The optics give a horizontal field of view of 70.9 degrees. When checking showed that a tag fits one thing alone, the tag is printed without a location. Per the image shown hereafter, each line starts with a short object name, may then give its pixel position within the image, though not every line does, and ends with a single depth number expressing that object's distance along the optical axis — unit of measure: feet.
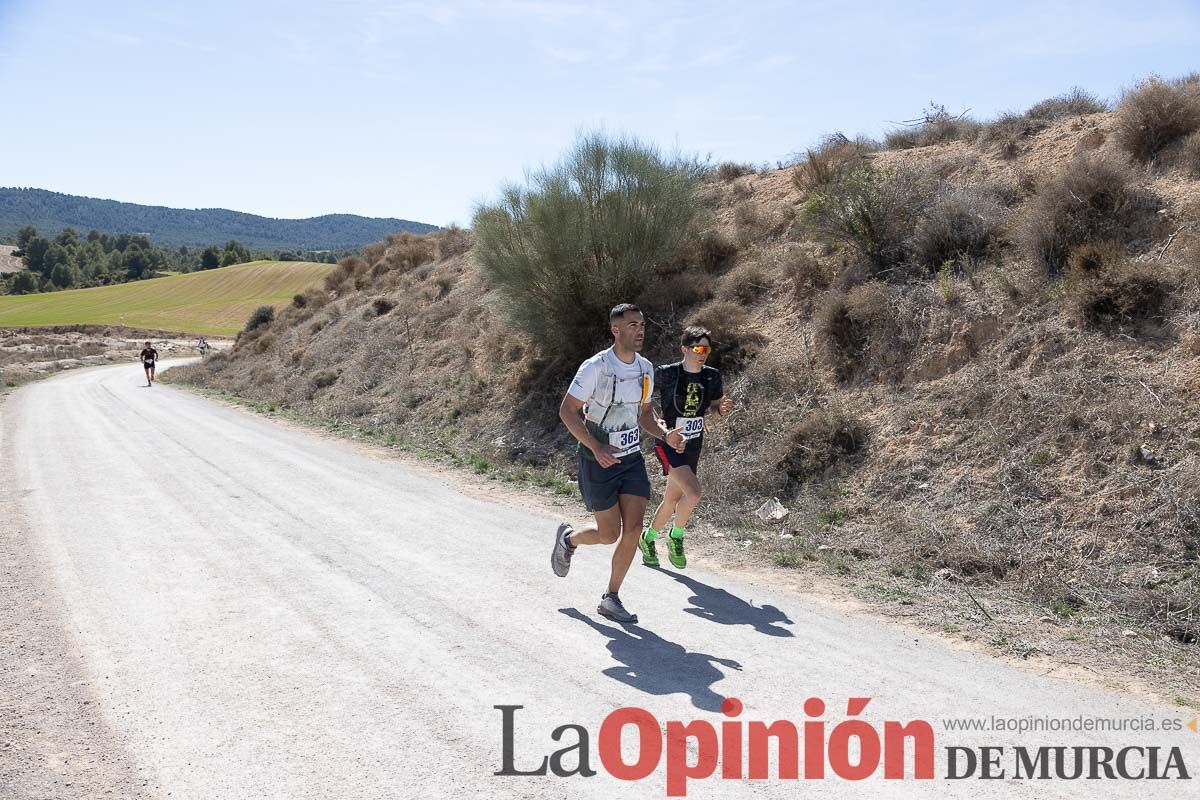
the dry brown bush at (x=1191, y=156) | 36.27
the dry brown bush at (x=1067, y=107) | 50.98
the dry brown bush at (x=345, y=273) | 121.80
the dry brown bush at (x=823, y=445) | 30.91
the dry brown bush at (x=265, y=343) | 115.02
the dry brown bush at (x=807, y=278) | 43.29
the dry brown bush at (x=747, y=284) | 46.96
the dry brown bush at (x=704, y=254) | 53.72
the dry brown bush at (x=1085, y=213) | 33.42
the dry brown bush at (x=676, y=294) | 49.60
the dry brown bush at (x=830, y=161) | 55.88
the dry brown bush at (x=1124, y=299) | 28.53
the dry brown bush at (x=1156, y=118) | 38.70
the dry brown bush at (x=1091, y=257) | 30.86
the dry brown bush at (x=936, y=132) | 54.39
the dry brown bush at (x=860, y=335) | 35.23
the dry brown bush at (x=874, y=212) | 41.16
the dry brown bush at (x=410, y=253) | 107.24
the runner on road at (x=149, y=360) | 104.13
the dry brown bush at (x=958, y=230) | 37.65
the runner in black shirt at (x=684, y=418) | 22.00
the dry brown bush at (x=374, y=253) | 121.92
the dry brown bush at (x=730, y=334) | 41.57
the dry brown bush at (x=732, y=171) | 72.74
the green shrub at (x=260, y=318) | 133.69
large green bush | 50.60
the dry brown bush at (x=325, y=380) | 79.56
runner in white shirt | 17.76
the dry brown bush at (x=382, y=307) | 94.22
